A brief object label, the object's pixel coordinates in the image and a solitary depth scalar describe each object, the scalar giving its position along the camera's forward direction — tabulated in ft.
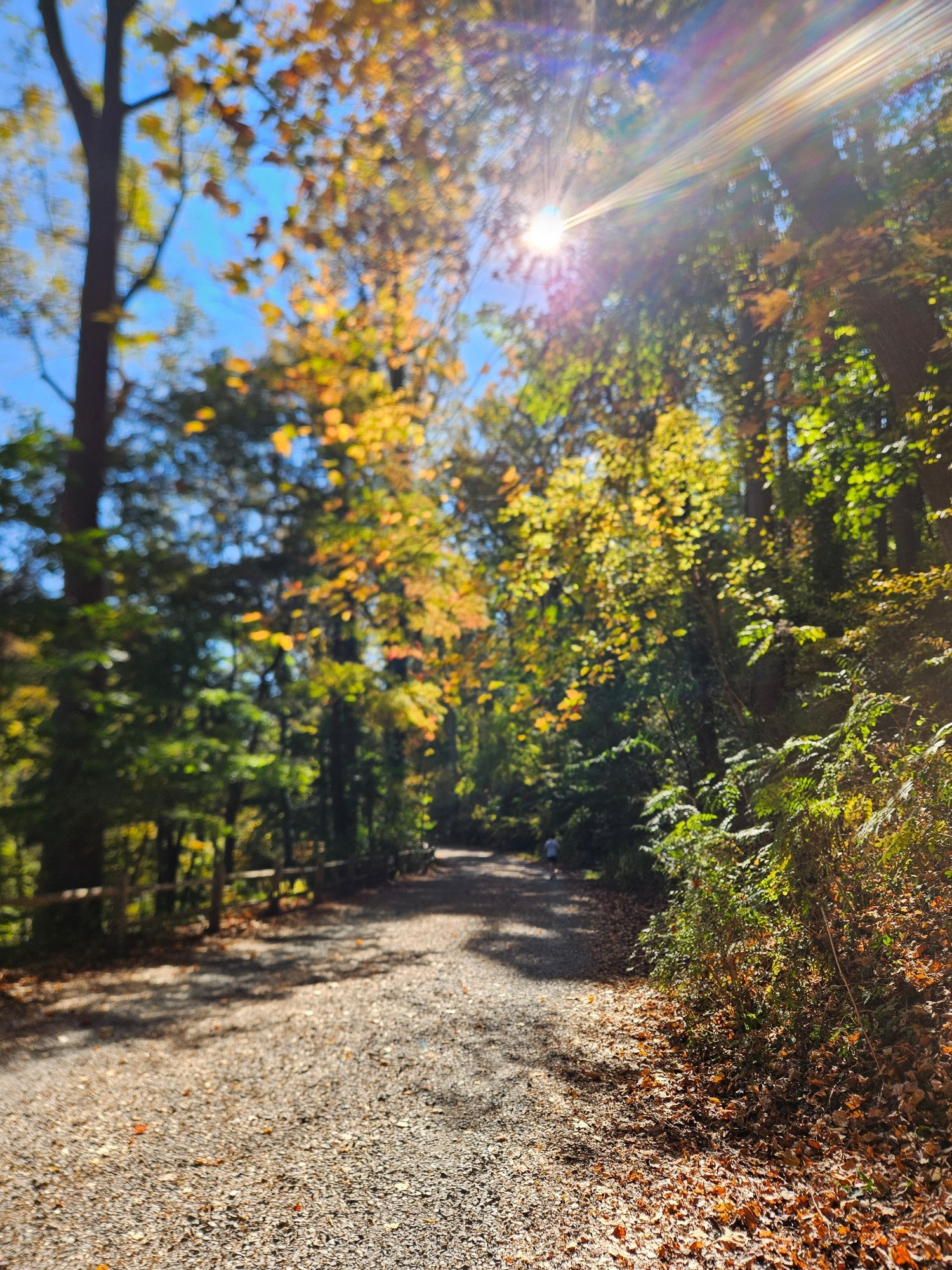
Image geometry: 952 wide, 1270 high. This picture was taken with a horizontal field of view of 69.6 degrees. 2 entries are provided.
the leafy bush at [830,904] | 13.10
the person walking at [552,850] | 62.80
